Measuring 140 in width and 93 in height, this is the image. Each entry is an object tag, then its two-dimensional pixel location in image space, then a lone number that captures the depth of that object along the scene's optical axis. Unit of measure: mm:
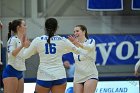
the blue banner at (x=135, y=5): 27587
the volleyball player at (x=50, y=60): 11253
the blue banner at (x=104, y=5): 27096
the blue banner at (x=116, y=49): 27925
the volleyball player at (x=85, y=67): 13694
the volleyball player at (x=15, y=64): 12228
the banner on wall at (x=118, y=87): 17532
